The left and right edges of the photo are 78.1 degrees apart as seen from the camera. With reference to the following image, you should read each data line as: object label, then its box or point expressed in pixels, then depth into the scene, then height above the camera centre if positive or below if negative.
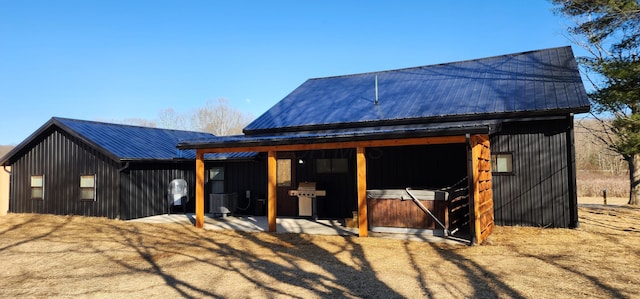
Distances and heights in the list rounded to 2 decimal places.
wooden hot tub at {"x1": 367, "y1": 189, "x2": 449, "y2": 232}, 9.16 -1.11
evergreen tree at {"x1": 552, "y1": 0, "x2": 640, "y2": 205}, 10.91 +3.04
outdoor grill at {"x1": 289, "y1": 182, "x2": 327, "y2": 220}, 12.74 -1.02
